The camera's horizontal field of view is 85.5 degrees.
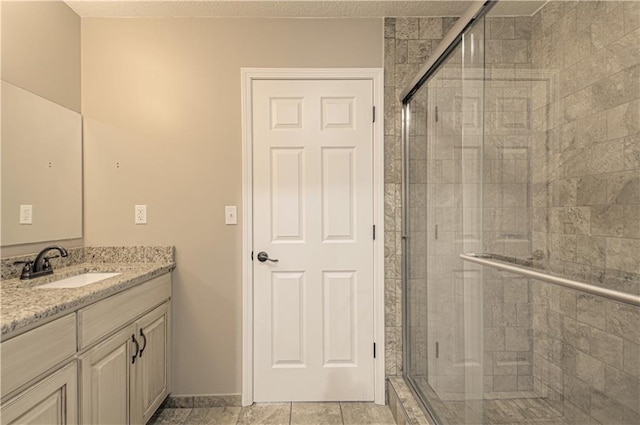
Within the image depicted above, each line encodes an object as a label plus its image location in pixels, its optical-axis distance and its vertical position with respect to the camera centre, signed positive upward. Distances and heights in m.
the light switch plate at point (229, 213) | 2.21 +0.02
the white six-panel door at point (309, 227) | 2.21 -0.08
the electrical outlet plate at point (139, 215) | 2.20 +0.00
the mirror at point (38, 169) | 1.67 +0.25
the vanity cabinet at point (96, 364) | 1.04 -0.57
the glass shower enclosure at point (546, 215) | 1.23 +0.00
